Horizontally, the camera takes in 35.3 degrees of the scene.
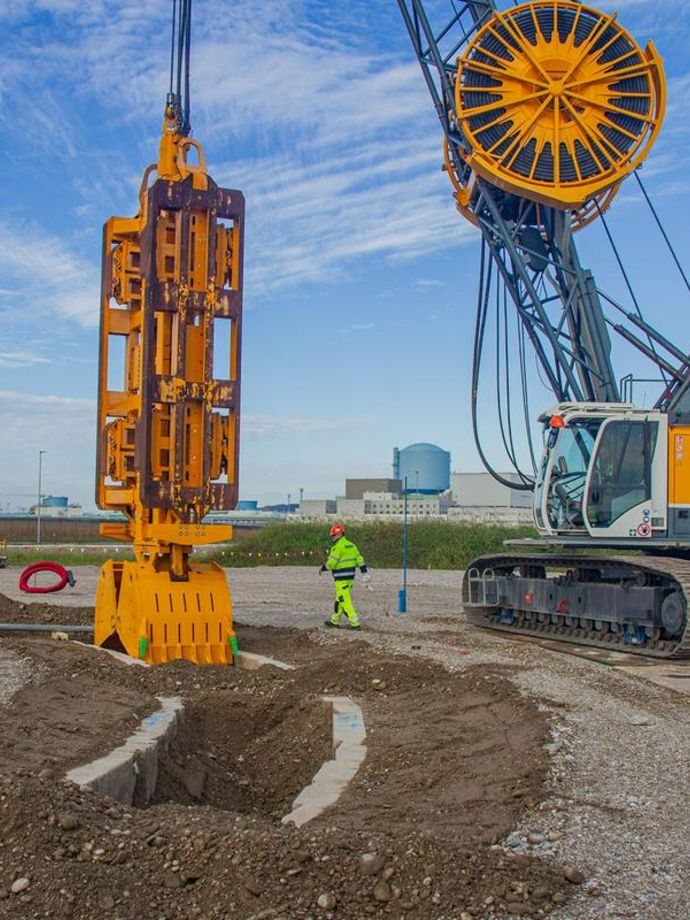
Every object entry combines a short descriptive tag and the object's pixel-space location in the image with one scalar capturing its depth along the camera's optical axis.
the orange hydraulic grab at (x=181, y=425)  11.62
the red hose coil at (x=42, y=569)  17.59
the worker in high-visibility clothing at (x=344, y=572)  15.96
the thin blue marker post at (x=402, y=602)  19.38
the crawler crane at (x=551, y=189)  15.58
